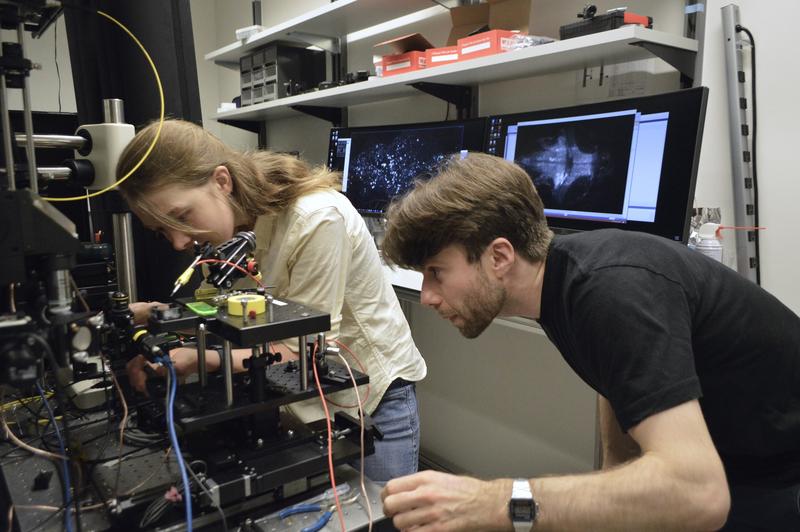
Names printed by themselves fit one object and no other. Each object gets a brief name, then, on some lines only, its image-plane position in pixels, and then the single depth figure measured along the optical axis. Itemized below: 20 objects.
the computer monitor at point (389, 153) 2.08
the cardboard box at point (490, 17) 1.89
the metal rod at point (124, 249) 1.26
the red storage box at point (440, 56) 2.01
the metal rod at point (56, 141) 0.91
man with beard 0.77
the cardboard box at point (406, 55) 2.12
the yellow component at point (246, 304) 0.82
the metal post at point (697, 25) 1.63
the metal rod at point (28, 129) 0.77
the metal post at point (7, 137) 0.74
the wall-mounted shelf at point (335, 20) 2.43
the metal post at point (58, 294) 0.69
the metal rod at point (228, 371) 0.82
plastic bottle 1.52
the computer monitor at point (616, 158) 1.45
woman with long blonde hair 1.17
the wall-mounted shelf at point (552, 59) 1.53
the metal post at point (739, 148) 1.55
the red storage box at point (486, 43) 1.83
